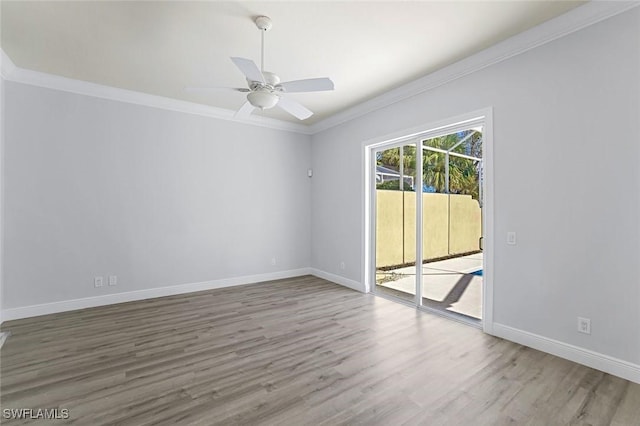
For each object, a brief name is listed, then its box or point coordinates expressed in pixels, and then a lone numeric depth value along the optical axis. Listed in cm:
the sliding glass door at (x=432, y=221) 345
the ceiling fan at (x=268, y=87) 246
